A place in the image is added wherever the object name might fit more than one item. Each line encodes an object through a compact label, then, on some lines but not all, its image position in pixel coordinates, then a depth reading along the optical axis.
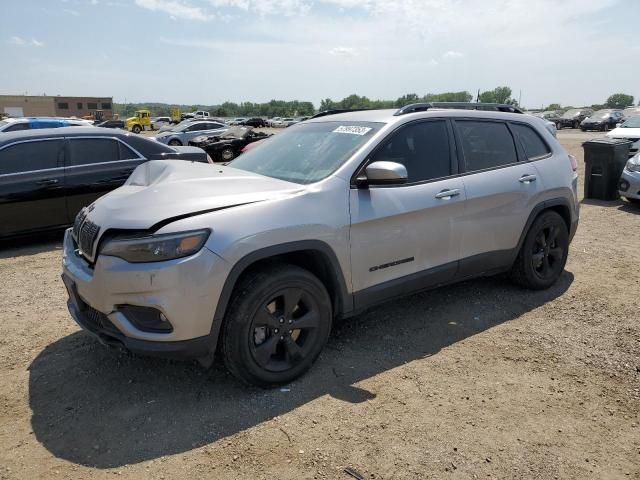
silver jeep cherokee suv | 2.82
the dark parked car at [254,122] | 47.62
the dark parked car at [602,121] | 34.97
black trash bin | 9.55
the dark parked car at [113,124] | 37.72
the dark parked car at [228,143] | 18.55
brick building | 88.48
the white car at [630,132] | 10.93
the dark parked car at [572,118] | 41.62
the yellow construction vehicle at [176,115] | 69.15
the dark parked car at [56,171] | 6.38
